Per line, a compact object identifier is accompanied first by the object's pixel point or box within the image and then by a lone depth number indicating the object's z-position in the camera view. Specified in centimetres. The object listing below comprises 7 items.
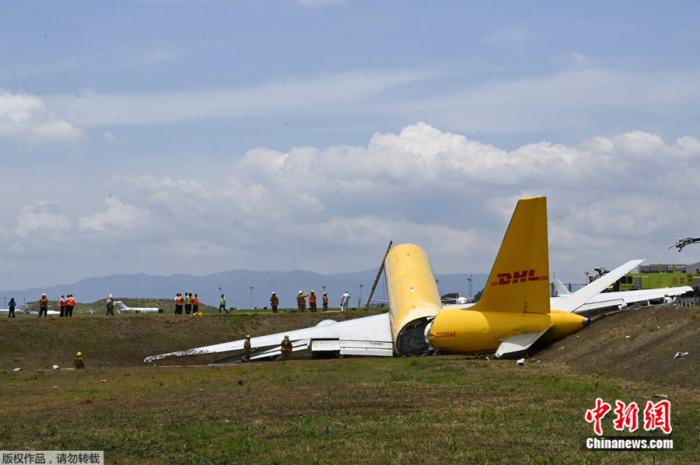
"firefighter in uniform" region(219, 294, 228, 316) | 7636
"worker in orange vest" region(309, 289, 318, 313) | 7338
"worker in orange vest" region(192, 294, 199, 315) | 7550
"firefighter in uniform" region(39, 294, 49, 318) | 6831
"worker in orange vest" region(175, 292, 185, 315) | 7275
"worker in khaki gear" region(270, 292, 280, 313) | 7416
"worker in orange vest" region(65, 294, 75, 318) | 6656
